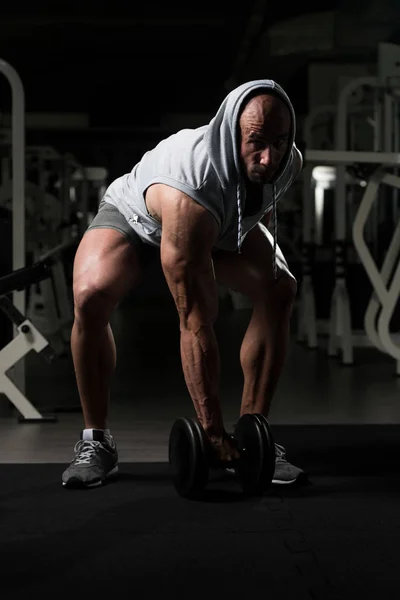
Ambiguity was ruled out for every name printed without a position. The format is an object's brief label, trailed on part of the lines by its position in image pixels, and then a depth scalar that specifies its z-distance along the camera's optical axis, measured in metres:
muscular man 2.23
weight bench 3.36
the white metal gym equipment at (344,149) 5.17
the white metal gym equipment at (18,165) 3.47
